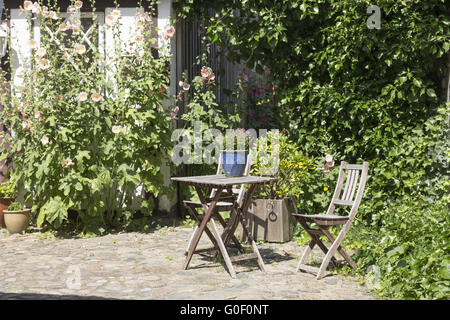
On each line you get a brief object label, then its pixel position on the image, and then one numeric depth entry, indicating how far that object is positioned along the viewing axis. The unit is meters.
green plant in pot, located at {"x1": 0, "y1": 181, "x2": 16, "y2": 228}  7.30
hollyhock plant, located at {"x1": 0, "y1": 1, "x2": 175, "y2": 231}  6.61
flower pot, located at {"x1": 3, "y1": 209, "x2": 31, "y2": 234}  6.96
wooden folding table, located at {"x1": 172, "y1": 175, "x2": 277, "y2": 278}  4.89
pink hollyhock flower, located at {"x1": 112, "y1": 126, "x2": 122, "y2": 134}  6.72
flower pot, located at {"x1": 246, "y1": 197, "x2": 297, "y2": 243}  6.27
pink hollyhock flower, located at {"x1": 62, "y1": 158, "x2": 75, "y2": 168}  6.50
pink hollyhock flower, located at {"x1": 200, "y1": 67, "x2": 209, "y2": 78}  7.63
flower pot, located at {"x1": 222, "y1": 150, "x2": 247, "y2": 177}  5.27
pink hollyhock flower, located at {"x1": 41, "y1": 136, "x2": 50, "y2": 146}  6.46
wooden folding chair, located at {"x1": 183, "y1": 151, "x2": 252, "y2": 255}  5.26
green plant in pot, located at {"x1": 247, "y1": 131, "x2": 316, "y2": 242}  6.30
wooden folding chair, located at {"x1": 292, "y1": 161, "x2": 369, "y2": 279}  4.77
